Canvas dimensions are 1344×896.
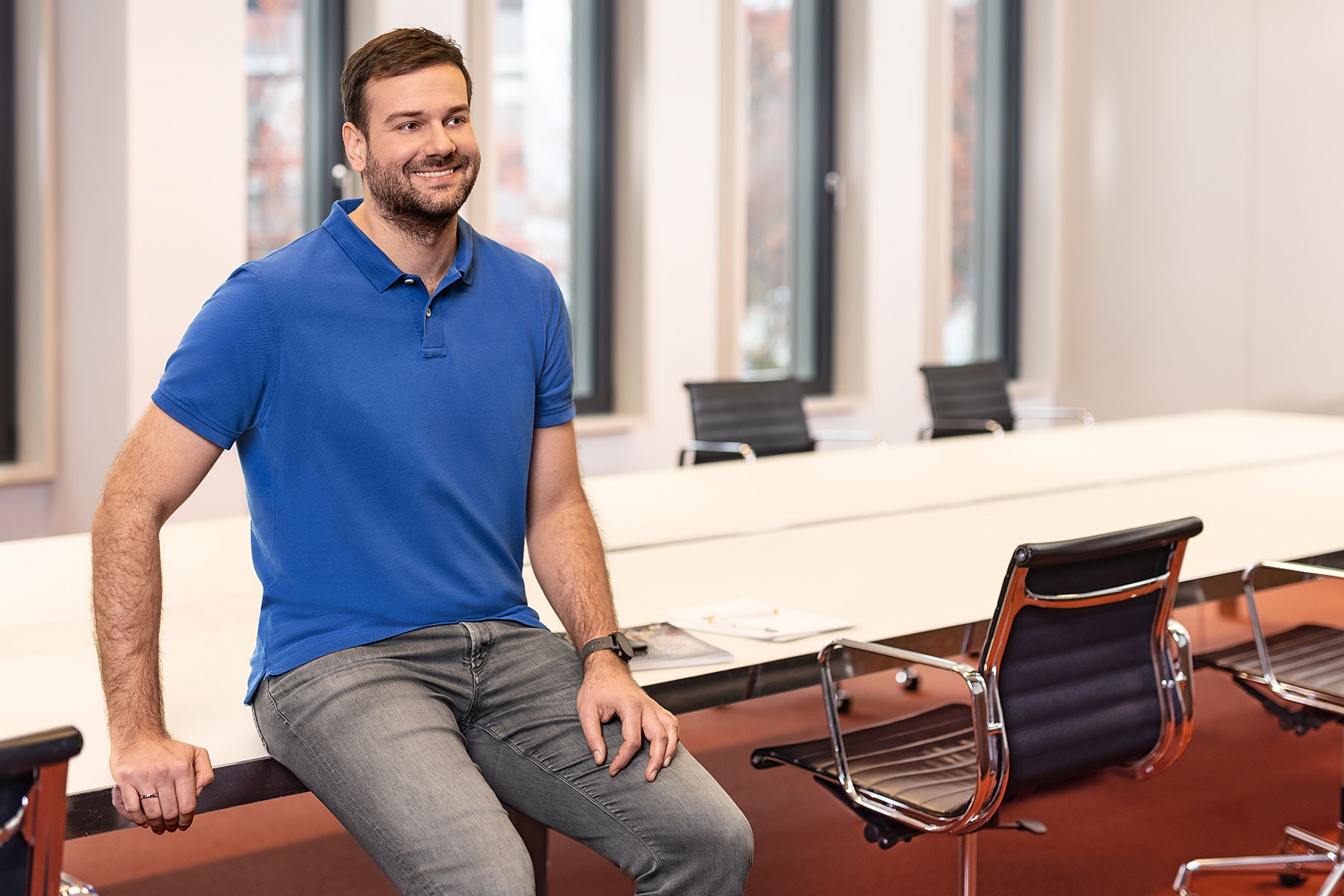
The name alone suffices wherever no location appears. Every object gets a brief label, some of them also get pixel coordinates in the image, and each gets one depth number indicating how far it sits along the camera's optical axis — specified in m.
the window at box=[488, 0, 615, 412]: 6.46
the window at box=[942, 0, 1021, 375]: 8.21
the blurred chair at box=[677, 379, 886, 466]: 4.78
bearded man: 1.61
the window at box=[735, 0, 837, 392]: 7.32
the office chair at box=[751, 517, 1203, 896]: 1.99
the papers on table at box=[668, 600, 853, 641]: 2.23
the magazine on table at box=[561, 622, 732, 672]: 2.04
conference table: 1.94
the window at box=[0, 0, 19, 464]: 4.89
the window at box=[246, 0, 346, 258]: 5.72
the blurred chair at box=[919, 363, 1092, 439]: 5.43
